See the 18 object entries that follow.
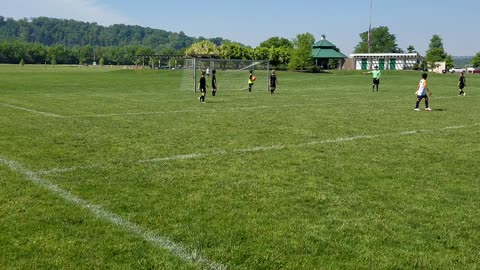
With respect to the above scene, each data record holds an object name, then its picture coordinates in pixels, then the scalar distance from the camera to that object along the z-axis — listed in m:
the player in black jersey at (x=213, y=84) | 26.78
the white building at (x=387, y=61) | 106.44
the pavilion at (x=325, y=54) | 106.75
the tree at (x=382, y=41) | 179.00
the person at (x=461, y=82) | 30.23
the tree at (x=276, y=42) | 133.75
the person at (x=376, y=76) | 33.78
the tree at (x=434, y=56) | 111.61
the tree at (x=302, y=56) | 86.88
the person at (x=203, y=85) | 22.45
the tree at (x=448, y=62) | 115.30
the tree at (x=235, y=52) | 105.38
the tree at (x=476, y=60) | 128.12
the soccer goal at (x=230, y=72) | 35.09
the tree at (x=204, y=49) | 107.19
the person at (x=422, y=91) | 19.14
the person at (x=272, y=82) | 30.20
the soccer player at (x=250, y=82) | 31.34
